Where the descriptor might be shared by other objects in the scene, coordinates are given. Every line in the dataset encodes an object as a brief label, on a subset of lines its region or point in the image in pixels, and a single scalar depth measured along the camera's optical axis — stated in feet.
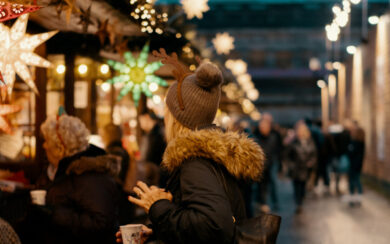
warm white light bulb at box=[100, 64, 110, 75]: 27.53
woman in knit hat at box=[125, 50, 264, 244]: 8.55
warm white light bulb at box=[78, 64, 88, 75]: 25.76
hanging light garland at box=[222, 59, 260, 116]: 63.77
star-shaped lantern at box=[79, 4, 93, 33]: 16.87
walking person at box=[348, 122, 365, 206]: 44.46
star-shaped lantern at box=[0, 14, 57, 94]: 13.30
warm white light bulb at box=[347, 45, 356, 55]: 53.08
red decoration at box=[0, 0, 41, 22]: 11.12
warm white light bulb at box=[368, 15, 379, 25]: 54.56
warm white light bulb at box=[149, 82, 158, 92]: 24.13
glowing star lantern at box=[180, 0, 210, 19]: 26.61
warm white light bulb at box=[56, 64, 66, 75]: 23.77
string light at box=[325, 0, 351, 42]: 43.49
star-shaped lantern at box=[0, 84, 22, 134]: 12.88
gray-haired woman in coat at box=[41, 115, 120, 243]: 13.23
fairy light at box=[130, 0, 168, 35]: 17.24
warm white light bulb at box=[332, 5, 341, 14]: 45.65
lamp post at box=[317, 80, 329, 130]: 133.55
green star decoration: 22.06
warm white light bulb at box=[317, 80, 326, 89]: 120.53
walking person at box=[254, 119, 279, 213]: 39.58
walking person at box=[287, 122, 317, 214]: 40.98
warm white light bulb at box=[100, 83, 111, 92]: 29.70
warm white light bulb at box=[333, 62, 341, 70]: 80.76
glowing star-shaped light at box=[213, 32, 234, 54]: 44.45
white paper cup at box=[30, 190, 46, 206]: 12.90
